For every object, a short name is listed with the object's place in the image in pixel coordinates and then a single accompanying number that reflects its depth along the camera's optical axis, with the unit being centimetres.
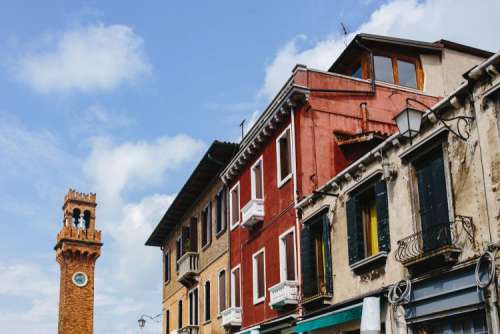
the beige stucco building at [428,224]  1153
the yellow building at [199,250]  2688
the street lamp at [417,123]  1212
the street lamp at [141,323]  3456
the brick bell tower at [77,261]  6450
